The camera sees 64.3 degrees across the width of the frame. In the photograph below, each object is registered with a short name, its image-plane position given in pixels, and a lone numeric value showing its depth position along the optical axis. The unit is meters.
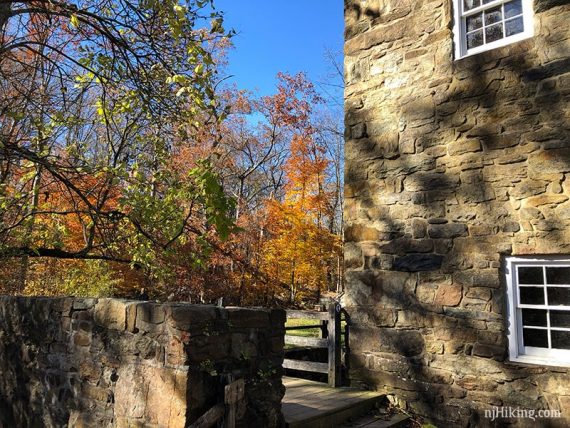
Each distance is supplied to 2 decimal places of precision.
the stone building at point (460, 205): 4.82
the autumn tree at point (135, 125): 5.03
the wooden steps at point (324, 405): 4.41
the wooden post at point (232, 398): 3.44
